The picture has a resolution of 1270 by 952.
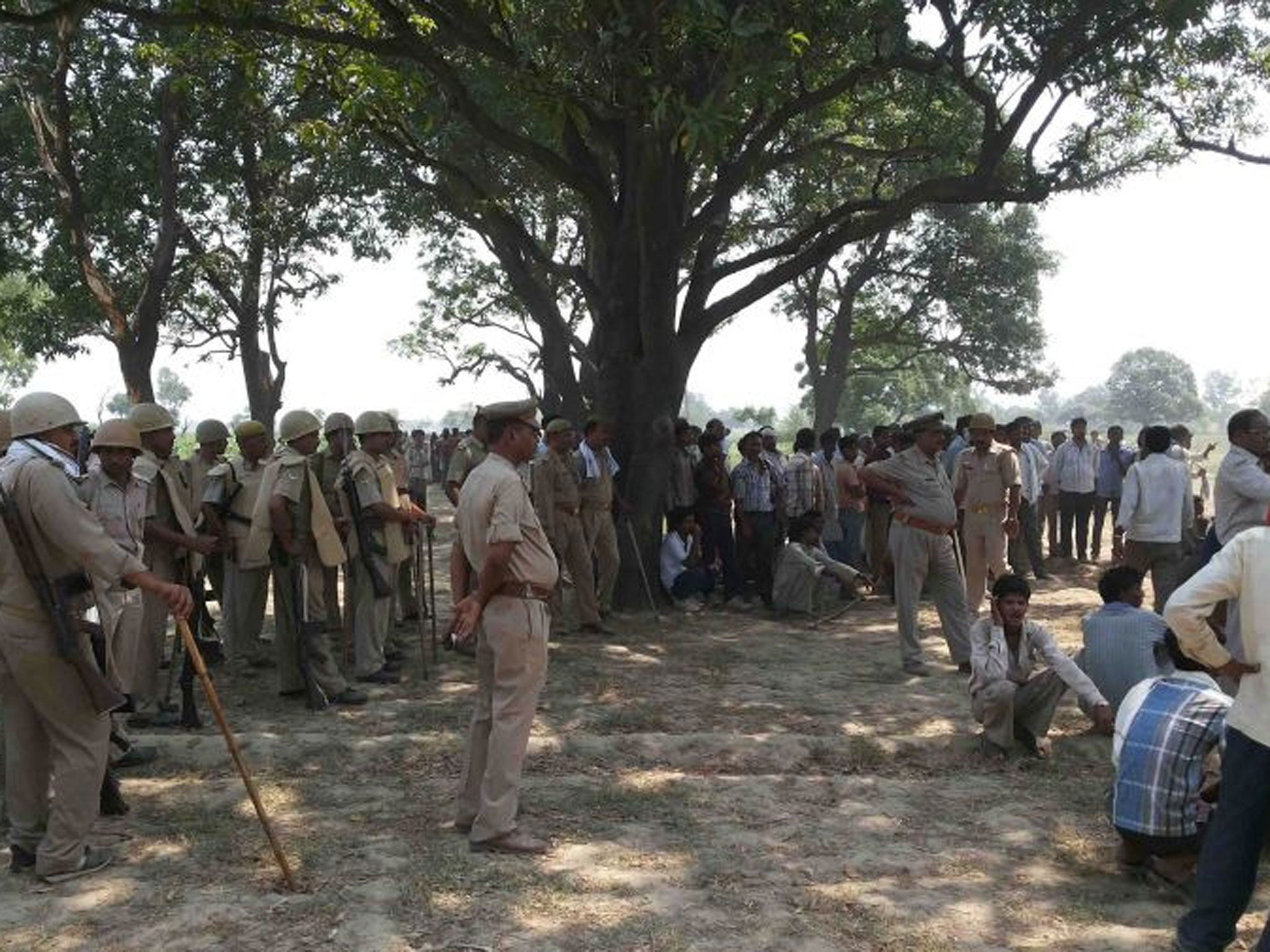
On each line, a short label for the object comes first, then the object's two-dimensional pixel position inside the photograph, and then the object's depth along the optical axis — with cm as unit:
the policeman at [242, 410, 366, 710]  709
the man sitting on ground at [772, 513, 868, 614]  1062
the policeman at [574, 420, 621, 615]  977
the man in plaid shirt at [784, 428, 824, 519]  1131
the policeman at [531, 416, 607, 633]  934
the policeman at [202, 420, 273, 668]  764
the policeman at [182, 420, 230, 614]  838
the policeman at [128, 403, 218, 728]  686
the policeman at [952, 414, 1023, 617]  922
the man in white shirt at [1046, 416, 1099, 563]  1350
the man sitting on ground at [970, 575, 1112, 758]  609
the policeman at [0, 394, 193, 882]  438
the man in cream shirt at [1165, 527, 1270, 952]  350
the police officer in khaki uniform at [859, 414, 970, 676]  800
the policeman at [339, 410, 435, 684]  781
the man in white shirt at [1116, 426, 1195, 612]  856
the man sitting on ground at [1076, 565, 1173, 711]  572
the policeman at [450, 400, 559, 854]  475
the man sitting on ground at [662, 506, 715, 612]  1105
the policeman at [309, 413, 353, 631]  802
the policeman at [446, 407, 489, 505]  944
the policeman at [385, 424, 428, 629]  902
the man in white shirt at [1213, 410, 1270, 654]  631
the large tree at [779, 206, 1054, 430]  3022
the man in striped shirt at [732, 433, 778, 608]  1103
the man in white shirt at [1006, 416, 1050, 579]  1219
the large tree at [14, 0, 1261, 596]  823
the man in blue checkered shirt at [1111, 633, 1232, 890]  426
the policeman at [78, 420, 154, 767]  575
